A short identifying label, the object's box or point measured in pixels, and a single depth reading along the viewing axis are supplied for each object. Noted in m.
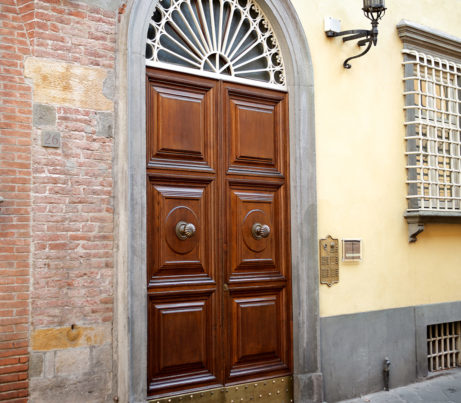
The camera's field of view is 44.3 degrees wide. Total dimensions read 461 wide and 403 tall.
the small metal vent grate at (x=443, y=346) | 7.50
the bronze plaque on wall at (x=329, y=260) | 6.24
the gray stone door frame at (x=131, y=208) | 4.80
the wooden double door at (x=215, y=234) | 5.21
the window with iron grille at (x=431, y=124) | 7.26
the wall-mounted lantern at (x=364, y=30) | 6.23
